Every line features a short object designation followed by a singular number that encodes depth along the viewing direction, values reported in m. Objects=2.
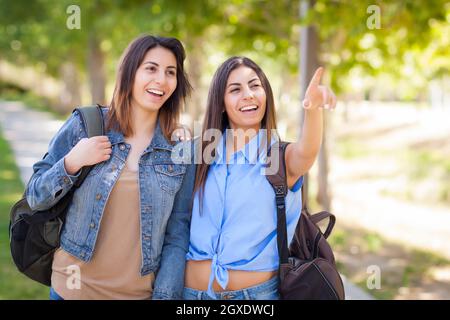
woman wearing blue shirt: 2.47
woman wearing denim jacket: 2.47
